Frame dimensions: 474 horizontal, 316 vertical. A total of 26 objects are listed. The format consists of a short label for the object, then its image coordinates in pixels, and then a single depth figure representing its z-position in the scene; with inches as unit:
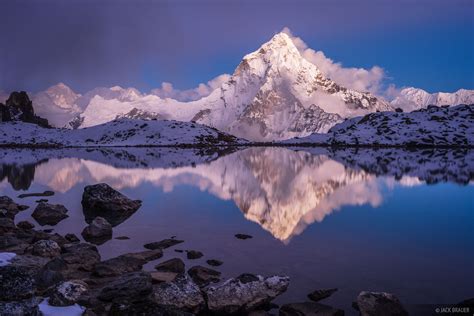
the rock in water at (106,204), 956.6
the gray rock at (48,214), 868.6
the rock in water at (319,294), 457.4
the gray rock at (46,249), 605.0
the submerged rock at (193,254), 610.9
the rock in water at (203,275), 509.4
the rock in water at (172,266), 551.4
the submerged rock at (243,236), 711.3
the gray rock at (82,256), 565.8
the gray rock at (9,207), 917.6
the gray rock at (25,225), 808.9
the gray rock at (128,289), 444.5
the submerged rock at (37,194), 1211.6
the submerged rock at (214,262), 573.2
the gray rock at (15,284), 409.4
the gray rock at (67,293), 417.4
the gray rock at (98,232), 725.3
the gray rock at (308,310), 415.2
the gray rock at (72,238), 708.7
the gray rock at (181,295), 416.5
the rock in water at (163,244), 668.7
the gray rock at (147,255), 600.1
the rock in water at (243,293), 422.9
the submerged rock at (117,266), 539.2
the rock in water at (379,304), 406.1
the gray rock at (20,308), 358.0
